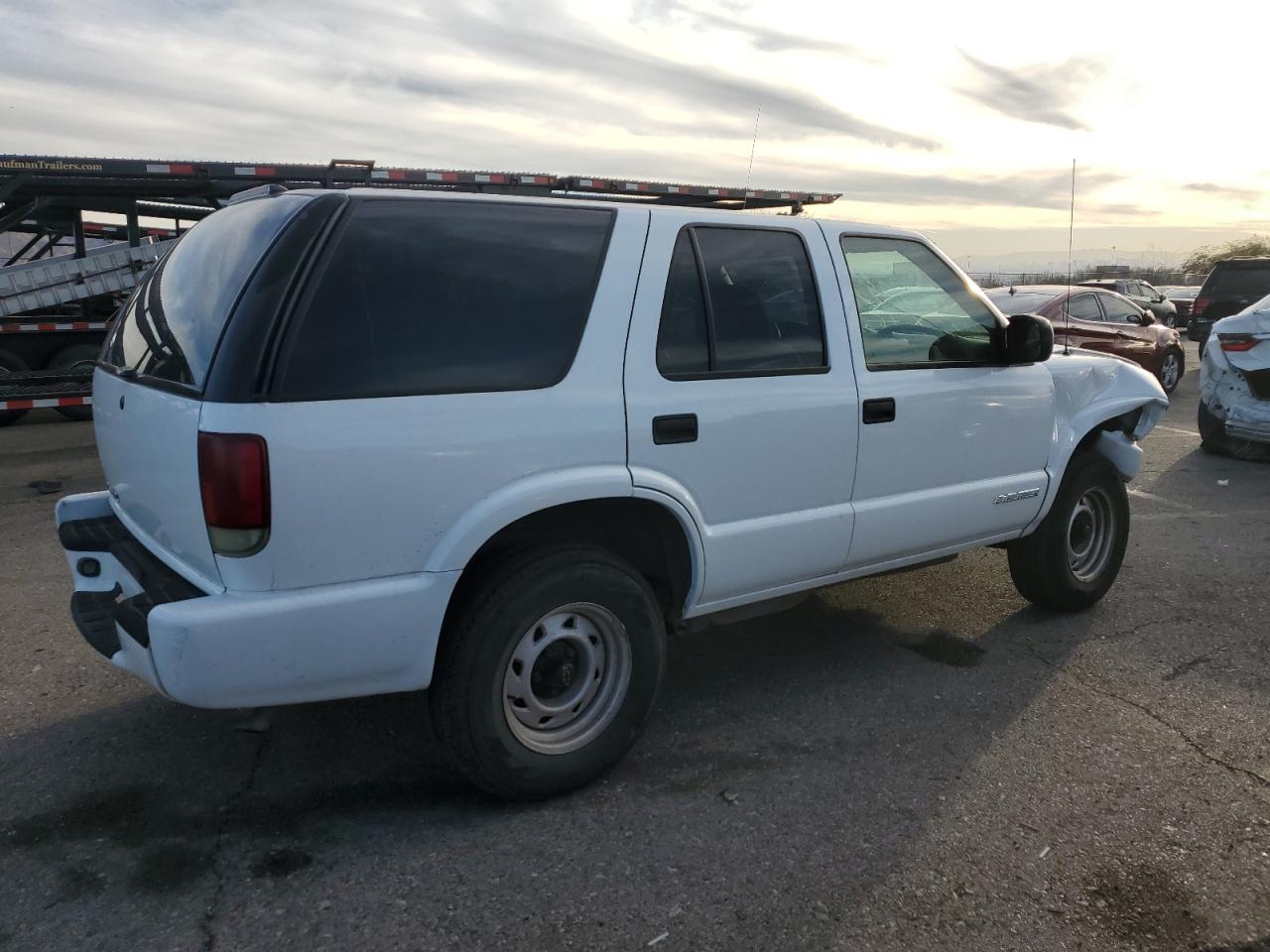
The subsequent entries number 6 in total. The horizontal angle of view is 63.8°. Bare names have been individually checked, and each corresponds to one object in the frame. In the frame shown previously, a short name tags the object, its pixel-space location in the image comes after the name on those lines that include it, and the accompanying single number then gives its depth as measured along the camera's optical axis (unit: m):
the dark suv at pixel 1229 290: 15.98
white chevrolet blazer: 2.64
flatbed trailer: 9.12
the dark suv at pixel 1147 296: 21.56
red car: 11.56
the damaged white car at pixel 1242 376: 8.41
